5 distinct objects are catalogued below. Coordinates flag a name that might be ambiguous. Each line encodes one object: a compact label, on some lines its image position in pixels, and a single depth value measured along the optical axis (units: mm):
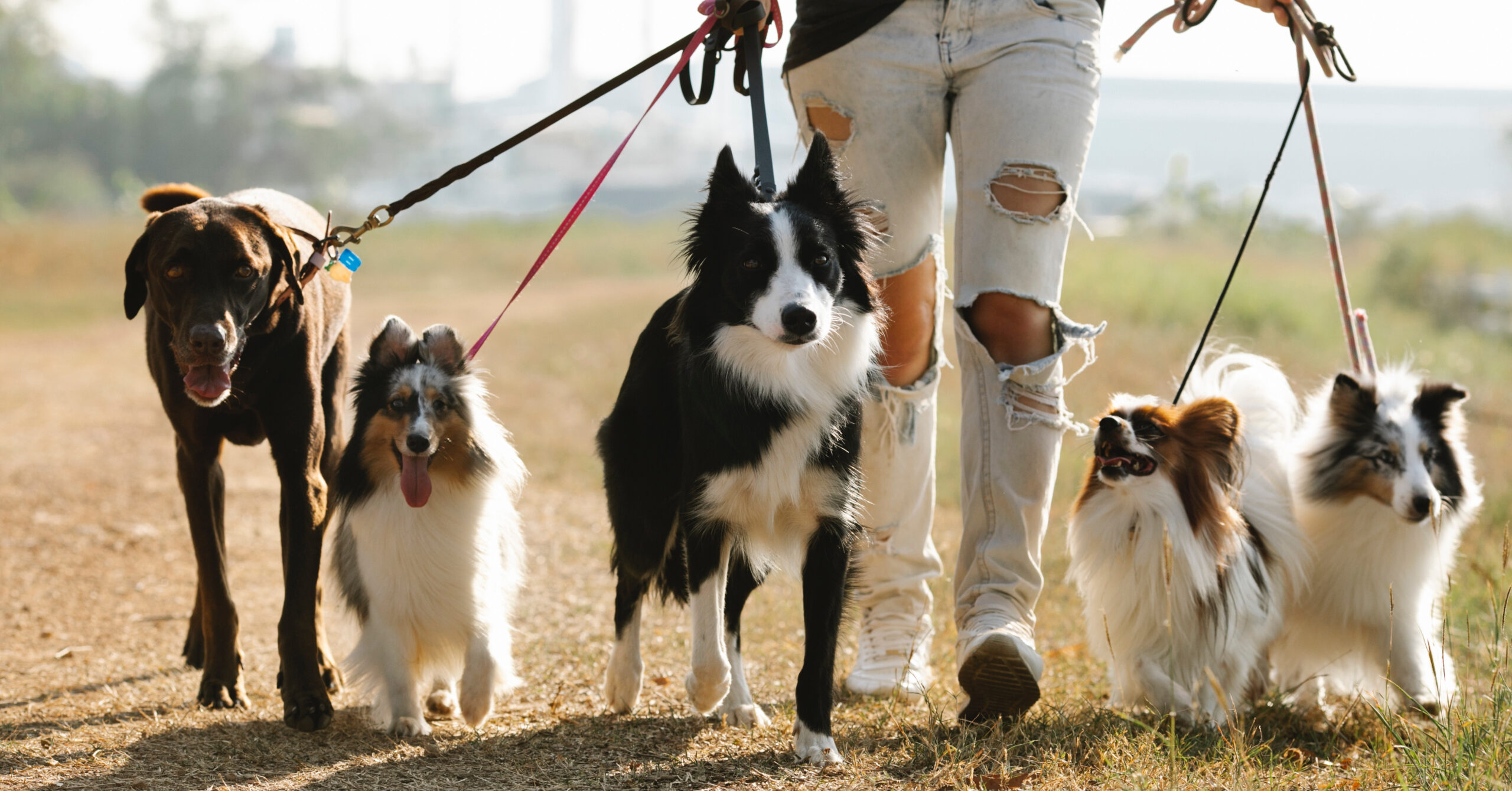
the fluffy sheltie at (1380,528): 3818
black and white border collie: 3043
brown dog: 3328
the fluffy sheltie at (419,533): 3523
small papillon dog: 3588
